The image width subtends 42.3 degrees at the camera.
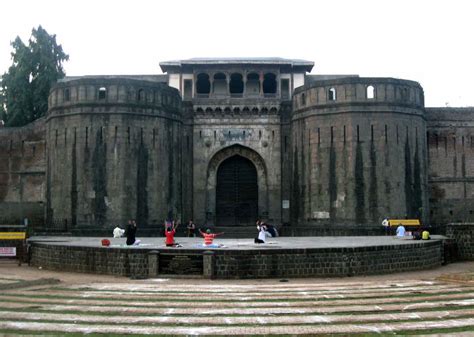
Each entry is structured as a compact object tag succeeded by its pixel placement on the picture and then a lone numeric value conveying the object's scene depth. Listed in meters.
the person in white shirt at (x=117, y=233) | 25.88
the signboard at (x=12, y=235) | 20.94
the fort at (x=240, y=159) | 30.19
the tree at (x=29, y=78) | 42.16
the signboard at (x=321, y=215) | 30.56
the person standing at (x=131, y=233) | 19.20
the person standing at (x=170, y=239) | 18.06
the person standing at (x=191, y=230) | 30.41
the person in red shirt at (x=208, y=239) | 18.35
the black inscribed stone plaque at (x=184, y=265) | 16.12
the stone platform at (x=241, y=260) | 16.14
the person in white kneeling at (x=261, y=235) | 20.12
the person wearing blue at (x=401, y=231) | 25.19
